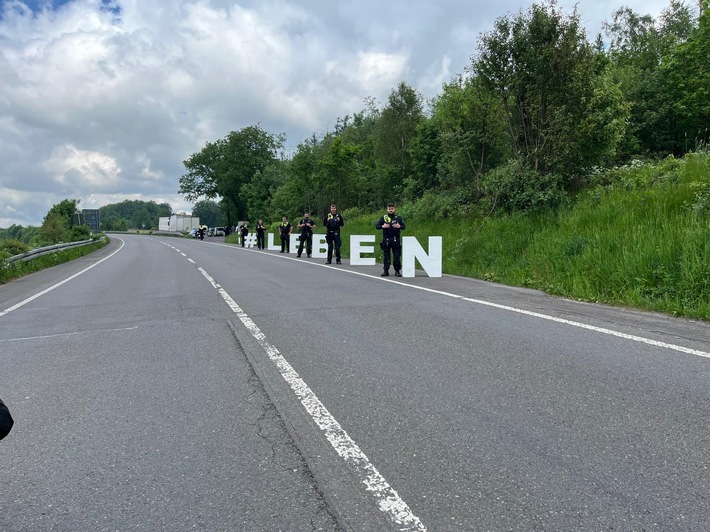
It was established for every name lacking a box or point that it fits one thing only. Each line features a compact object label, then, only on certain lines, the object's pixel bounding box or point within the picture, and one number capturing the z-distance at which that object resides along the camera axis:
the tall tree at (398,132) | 37.72
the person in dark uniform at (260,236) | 31.80
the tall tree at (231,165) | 81.50
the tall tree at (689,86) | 28.78
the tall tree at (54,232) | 37.53
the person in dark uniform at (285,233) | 26.56
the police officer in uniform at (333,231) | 17.33
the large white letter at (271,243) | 31.56
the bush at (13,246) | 20.89
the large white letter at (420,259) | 12.80
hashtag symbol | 37.18
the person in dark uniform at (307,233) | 21.03
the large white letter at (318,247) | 22.91
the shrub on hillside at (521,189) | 14.20
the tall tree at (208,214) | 170.62
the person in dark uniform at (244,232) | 36.94
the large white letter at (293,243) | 26.37
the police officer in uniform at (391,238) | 12.95
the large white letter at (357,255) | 17.27
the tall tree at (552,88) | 14.34
